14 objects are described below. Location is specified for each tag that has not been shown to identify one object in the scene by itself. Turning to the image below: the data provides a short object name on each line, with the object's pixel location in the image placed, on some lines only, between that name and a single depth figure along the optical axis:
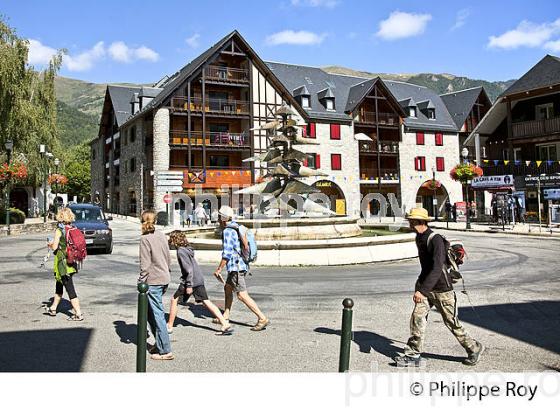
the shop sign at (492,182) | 31.94
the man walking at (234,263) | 6.43
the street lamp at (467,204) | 27.97
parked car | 15.38
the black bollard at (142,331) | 4.30
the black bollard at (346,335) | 4.12
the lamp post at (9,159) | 23.45
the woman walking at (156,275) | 5.36
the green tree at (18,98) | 26.52
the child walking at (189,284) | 6.29
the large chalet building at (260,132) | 37.34
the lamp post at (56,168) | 35.77
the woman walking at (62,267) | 6.97
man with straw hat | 5.01
